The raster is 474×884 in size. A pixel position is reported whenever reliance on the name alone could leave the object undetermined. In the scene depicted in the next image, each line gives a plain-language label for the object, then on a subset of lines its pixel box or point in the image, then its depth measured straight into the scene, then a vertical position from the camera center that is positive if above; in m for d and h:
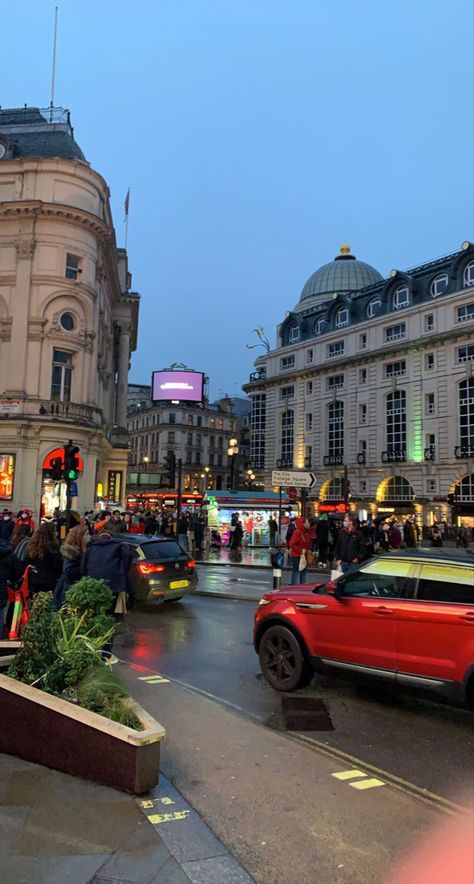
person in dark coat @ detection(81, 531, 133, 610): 8.23 -0.67
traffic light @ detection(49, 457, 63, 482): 15.77 +1.06
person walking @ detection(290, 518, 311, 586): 14.34 -0.71
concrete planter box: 4.18 -1.63
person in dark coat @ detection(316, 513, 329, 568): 22.36 -0.81
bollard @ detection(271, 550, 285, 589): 12.20 -0.99
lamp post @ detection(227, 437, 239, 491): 31.79 +3.48
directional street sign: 17.17 +1.05
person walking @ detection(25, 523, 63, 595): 8.25 -0.67
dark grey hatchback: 12.31 -1.17
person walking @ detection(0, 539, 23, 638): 7.56 -0.71
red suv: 5.87 -1.15
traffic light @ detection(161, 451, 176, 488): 34.78 +2.70
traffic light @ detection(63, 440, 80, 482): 15.85 +1.24
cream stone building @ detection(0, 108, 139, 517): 32.09 +10.50
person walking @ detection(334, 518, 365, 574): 14.12 -0.72
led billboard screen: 52.53 +10.91
